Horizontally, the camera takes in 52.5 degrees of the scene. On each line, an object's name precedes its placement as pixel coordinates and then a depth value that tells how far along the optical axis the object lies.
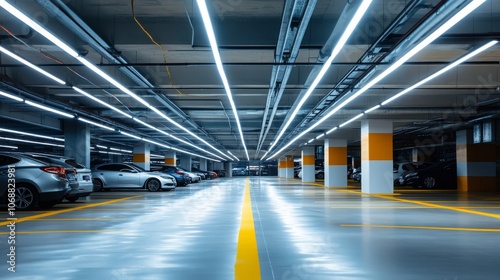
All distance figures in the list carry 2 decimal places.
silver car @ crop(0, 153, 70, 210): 10.96
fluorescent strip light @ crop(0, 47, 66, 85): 8.65
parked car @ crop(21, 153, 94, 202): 12.19
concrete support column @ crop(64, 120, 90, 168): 22.30
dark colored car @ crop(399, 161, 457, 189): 26.33
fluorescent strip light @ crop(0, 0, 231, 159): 6.02
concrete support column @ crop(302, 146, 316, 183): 42.44
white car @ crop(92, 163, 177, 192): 21.45
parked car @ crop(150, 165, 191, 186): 28.53
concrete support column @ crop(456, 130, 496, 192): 24.38
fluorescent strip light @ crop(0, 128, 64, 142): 25.12
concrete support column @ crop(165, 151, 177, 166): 47.34
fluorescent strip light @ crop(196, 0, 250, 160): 5.86
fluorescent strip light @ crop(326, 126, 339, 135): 24.77
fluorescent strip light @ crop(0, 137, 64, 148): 30.91
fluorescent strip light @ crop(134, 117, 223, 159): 21.19
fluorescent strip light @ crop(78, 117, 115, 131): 19.17
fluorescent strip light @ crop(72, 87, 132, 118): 13.43
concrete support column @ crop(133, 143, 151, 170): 35.97
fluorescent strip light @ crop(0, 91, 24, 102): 13.06
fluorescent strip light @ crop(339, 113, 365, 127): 19.12
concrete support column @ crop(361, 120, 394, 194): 20.95
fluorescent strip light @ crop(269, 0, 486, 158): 5.94
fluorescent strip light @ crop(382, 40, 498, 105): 8.29
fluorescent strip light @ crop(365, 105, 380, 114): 16.58
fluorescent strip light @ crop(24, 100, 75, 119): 14.81
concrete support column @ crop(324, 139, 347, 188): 30.23
